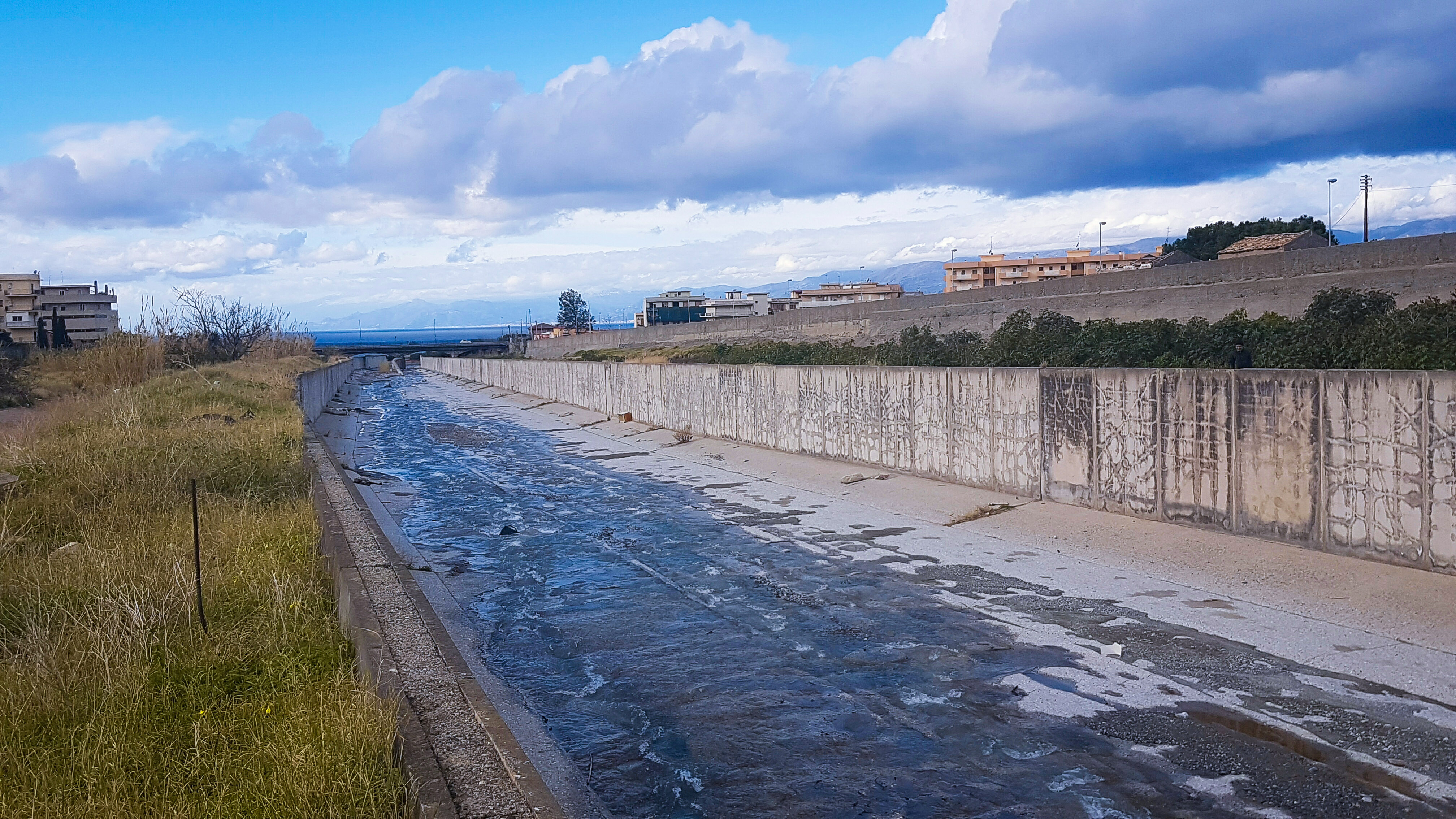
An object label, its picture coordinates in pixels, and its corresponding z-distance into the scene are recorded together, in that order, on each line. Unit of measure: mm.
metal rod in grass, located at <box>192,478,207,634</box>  7613
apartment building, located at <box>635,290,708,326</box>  166375
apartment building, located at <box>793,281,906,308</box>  139875
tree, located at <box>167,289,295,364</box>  36656
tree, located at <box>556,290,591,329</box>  197875
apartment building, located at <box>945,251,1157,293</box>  133363
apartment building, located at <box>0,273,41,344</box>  89562
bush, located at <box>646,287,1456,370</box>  15406
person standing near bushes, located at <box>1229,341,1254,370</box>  19766
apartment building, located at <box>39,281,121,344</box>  114812
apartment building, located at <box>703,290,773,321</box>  148750
